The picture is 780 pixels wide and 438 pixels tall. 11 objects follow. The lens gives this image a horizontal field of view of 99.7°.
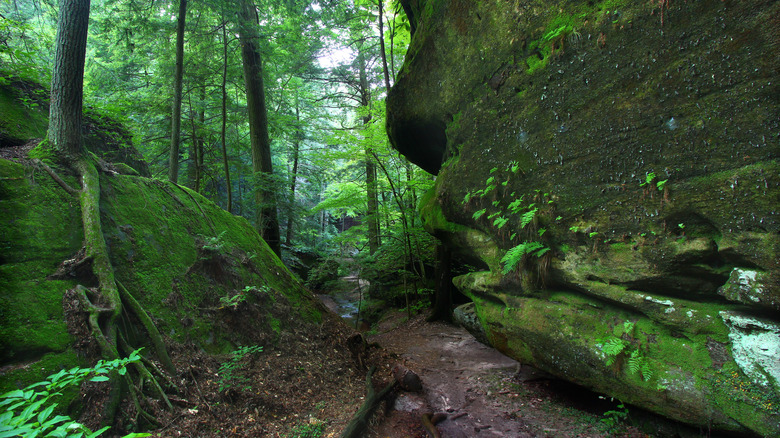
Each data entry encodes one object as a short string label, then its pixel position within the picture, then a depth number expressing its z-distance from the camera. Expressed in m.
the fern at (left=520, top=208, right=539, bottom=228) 5.11
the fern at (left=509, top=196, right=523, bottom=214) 5.52
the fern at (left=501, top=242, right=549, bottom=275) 4.99
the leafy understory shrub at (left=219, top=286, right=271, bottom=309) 5.49
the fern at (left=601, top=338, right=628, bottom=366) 4.12
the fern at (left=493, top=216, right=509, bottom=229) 5.61
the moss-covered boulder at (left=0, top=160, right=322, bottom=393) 3.48
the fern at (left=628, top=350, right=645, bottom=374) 3.94
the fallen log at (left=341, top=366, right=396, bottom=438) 4.55
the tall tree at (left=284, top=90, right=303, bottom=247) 12.13
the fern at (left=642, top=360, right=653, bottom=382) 3.85
